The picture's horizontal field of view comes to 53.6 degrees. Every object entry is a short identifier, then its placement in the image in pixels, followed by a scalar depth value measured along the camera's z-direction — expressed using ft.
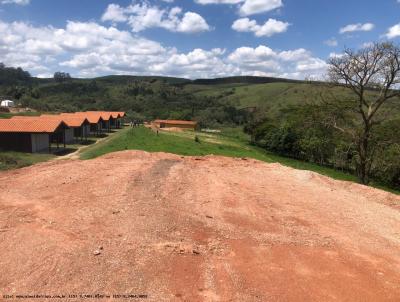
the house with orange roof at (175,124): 322.96
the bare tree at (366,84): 82.12
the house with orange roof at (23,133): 116.88
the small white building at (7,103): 257.34
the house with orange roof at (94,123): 182.27
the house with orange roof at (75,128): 152.15
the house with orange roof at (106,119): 205.98
